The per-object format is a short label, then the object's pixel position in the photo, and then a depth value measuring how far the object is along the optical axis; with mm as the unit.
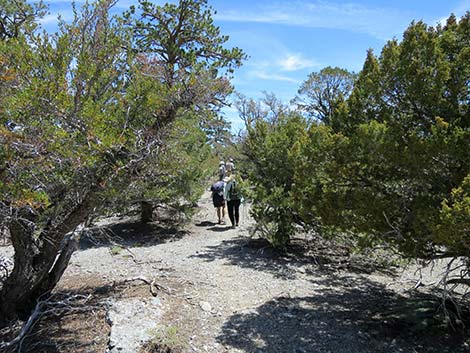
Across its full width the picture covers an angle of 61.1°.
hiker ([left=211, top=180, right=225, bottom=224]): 11586
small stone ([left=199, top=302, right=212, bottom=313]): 5820
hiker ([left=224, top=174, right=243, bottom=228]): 10695
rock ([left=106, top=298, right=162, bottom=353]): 4668
